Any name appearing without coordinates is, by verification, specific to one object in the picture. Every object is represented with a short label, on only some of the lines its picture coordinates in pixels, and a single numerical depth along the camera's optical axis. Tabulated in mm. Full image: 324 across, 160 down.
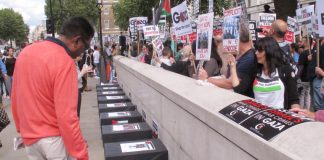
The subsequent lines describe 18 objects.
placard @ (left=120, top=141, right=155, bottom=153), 4145
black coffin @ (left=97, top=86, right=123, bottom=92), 10758
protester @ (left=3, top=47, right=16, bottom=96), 14833
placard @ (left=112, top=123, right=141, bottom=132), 5020
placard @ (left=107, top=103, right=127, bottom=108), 7142
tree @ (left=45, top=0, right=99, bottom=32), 68500
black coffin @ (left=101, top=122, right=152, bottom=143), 4797
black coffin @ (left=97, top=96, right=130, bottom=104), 7983
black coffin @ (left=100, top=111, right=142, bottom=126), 5839
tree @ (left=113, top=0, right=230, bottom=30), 35594
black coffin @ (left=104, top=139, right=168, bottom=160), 3913
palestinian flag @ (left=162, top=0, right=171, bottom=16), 11116
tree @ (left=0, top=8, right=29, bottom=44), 102731
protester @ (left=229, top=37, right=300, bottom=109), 4020
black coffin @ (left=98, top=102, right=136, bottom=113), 6862
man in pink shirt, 3033
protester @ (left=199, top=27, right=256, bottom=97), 4203
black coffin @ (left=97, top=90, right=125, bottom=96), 9398
